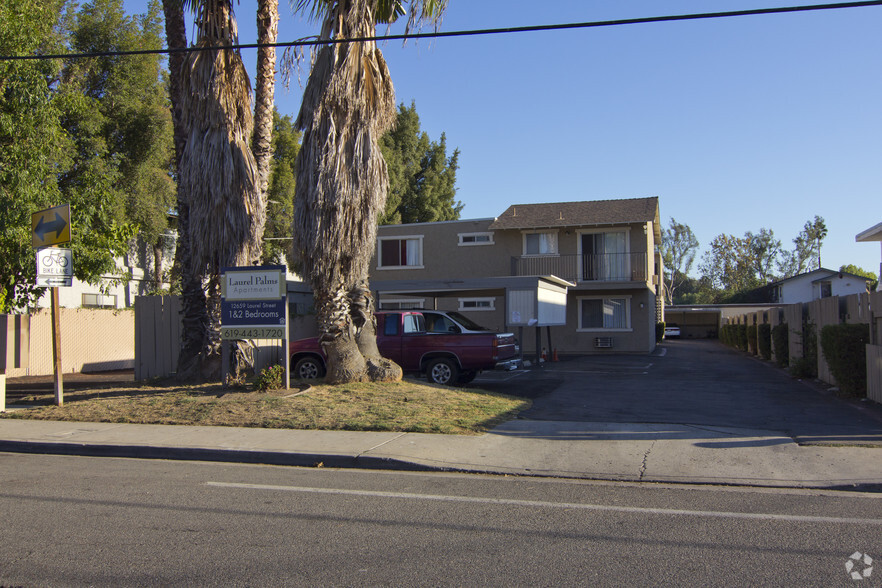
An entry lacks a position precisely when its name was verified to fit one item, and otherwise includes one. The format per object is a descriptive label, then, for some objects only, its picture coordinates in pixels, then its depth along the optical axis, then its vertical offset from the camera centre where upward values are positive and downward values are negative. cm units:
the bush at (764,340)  2391 -90
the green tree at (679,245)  8300 +853
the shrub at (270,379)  1251 -103
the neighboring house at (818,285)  4653 +202
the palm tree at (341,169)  1235 +276
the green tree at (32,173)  1556 +373
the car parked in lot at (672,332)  5478 -129
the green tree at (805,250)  7481 +690
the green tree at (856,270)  5776 +407
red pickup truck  1515 -69
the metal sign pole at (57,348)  1213 -39
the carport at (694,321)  5853 -46
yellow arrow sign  1196 +177
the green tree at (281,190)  3384 +651
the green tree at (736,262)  7512 +575
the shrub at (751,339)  2780 -100
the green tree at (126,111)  2350 +759
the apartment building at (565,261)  2864 +248
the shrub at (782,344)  1988 -88
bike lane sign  1194 +105
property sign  1244 +38
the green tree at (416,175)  4391 +971
